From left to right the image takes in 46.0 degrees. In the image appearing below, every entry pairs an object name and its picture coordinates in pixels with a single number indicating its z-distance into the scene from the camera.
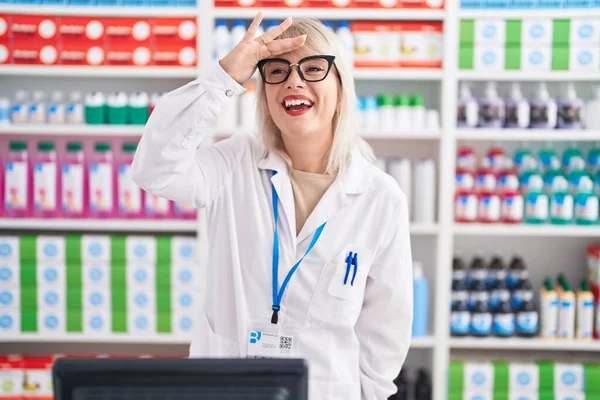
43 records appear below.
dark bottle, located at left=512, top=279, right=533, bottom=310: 3.52
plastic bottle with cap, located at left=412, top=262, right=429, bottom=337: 3.51
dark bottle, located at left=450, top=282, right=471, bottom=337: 3.53
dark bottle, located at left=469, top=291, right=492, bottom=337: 3.52
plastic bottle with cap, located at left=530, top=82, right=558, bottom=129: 3.45
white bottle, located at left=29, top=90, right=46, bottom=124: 3.49
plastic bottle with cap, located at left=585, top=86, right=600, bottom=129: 3.47
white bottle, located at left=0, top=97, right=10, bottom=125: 3.48
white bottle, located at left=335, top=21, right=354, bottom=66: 3.38
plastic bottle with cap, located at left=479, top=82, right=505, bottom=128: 3.46
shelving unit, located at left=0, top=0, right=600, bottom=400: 3.41
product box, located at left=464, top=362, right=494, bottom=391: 3.49
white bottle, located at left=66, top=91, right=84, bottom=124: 3.49
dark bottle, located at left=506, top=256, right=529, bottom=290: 3.55
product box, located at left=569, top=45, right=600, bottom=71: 3.41
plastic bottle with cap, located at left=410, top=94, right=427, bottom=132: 3.46
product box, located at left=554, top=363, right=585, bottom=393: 3.50
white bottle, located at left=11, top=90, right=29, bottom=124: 3.50
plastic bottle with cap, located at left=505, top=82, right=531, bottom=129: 3.45
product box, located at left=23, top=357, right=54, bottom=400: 3.53
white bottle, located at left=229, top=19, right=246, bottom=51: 3.38
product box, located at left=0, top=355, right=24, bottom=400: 3.52
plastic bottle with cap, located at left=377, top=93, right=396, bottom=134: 3.45
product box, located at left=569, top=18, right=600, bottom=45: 3.39
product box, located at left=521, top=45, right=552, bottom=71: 3.41
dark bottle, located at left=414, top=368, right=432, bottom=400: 3.65
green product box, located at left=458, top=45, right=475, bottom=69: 3.43
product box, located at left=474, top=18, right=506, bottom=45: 3.39
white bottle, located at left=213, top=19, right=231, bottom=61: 3.39
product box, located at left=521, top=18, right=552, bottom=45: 3.39
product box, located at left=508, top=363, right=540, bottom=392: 3.49
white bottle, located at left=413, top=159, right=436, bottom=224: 3.48
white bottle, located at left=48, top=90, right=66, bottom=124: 3.50
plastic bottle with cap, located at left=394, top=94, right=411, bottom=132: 3.46
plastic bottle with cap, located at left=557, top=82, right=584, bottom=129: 3.46
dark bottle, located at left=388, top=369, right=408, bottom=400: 3.64
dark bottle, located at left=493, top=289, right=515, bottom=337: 3.51
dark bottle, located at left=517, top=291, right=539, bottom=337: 3.52
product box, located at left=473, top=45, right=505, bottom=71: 3.42
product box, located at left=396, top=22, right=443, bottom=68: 3.44
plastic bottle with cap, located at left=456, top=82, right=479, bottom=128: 3.47
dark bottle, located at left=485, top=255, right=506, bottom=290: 3.54
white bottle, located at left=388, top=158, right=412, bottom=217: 3.45
